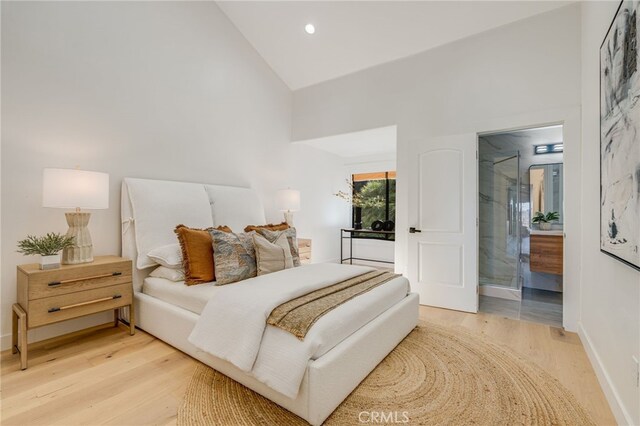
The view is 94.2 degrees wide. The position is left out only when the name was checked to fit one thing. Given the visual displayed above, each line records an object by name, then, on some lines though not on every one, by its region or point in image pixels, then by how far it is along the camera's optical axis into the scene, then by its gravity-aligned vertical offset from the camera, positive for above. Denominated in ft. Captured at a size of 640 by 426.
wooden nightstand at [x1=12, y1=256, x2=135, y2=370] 6.55 -1.96
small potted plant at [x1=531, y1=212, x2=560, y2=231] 13.66 -0.24
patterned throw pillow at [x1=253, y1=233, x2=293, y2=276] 8.37 -1.25
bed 5.04 -2.28
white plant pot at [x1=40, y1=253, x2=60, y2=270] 6.93 -1.19
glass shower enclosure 13.61 +0.07
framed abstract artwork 4.38 +1.30
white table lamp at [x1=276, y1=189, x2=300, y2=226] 13.73 +0.49
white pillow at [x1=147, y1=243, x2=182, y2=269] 8.33 -1.25
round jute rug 5.09 -3.53
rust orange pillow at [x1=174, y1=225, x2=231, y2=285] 7.89 -1.18
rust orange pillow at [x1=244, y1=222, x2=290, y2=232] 10.15 -0.52
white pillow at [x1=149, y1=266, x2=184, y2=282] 8.27 -1.76
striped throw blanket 5.22 -1.87
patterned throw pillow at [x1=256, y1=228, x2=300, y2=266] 9.12 -0.77
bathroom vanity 12.18 -1.58
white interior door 10.64 -0.34
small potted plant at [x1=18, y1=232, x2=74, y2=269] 6.85 -0.87
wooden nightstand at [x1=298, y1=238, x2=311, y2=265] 13.91 -1.78
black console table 18.68 -1.52
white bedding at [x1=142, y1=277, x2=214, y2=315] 7.09 -2.06
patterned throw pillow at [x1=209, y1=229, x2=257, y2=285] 7.77 -1.22
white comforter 4.92 -2.20
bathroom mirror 13.91 +1.24
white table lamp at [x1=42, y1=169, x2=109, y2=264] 6.93 +0.34
